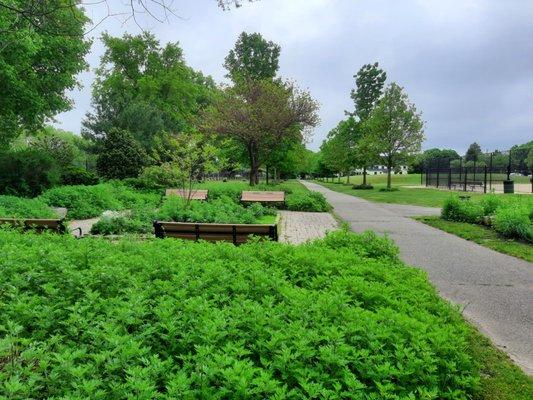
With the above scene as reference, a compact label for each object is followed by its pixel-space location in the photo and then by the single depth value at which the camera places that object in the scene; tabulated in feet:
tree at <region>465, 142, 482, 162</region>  324.76
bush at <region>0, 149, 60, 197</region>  62.54
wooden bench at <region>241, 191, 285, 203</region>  65.00
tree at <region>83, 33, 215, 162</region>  139.54
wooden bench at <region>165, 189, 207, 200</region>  64.40
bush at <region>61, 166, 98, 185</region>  73.20
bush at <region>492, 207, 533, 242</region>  36.24
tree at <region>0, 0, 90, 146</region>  67.56
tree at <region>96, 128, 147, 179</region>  90.53
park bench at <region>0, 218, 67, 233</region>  29.12
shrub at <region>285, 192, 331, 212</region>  64.36
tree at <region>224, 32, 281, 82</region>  159.02
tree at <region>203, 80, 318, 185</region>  88.38
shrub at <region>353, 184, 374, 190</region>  159.76
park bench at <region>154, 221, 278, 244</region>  27.17
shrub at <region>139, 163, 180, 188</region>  50.48
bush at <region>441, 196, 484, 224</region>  47.93
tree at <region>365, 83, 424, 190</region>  136.15
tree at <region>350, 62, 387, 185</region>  185.26
